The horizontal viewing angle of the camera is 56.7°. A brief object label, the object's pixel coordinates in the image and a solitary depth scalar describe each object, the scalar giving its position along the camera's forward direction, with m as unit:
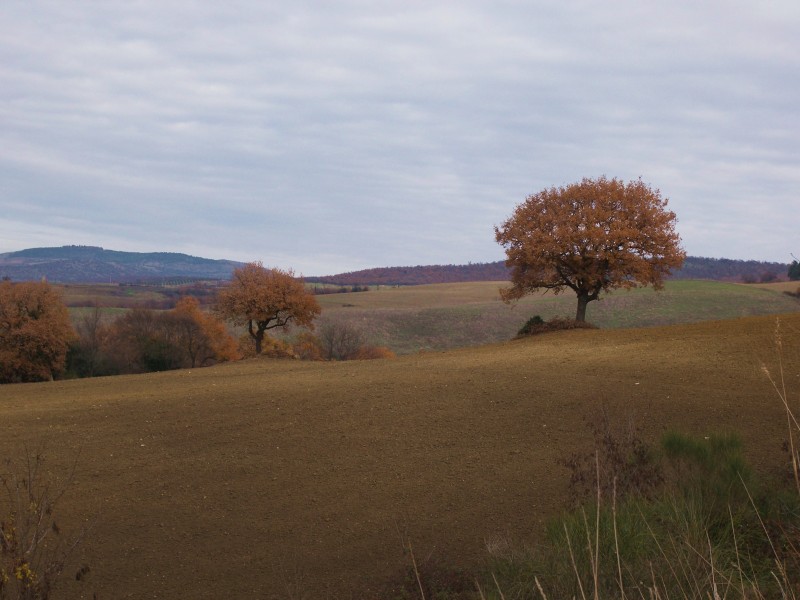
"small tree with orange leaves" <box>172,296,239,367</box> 55.80
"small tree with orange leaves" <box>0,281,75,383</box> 35.47
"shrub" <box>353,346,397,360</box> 62.22
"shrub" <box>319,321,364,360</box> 63.00
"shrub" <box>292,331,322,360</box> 55.62
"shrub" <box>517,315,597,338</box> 32.84
